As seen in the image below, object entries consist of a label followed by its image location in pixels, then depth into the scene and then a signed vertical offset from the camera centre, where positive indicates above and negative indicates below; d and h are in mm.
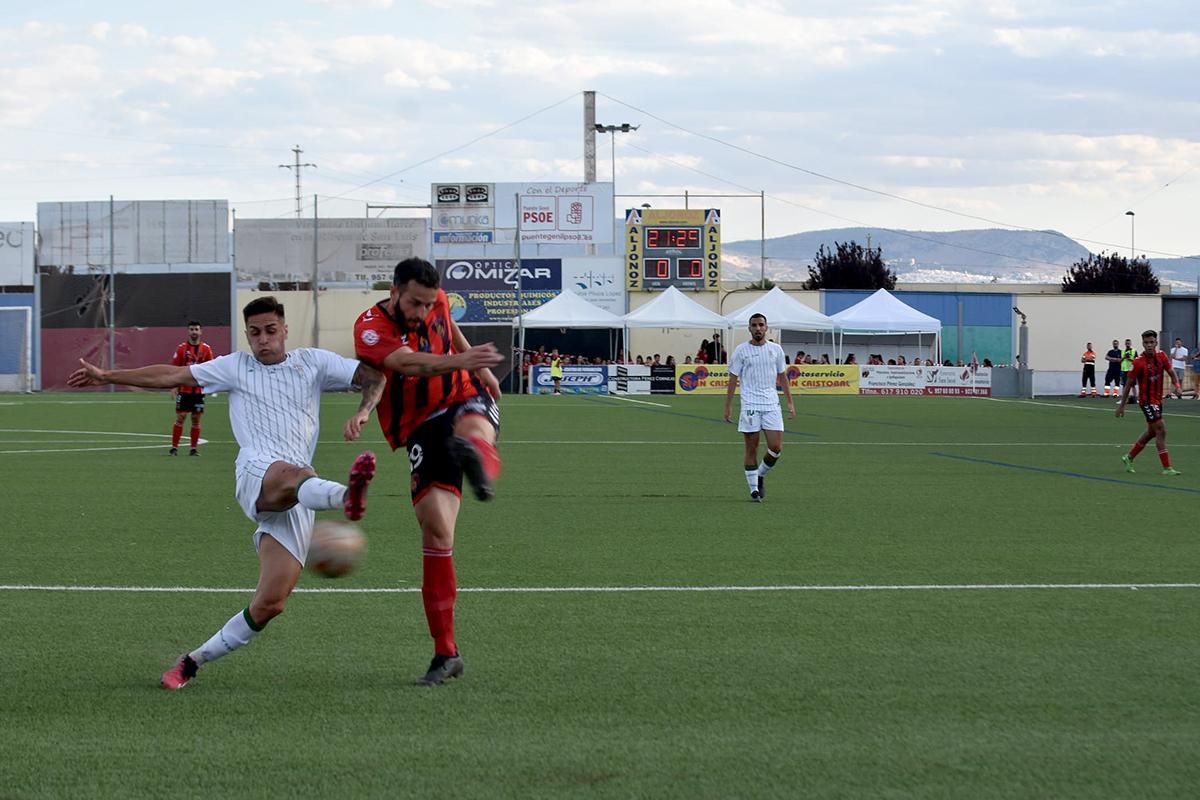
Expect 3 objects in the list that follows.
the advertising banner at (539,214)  73500 +7275
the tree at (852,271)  102750 +6560
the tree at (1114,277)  107875 +6598
